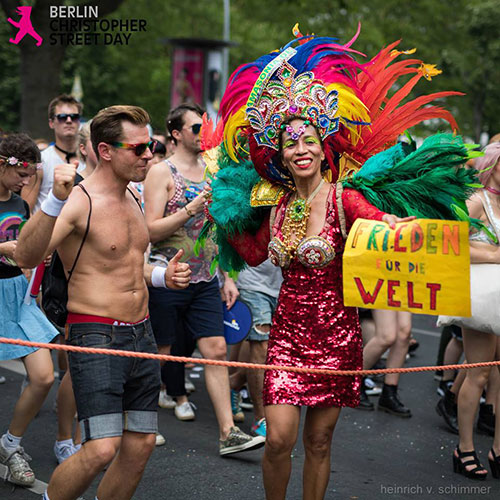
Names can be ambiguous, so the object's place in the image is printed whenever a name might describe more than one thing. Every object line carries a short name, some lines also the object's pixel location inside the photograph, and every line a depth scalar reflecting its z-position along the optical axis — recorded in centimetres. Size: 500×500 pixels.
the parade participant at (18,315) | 463
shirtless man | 349
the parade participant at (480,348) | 502
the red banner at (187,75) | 2017
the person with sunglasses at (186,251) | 541
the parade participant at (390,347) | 650
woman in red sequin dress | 377
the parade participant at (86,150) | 551
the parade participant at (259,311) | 562
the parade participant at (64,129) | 666
